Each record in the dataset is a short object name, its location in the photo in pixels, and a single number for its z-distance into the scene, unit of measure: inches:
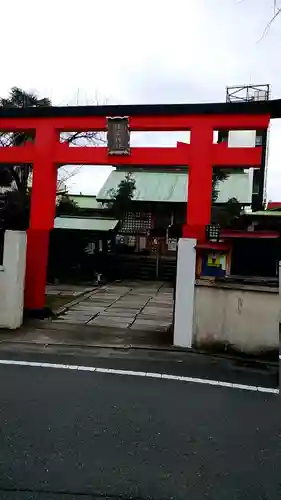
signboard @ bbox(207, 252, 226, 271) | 350.3
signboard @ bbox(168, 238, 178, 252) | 959.6
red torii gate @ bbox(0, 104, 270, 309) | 367.9
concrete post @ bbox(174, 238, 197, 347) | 289.0
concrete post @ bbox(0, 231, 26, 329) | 325.7
